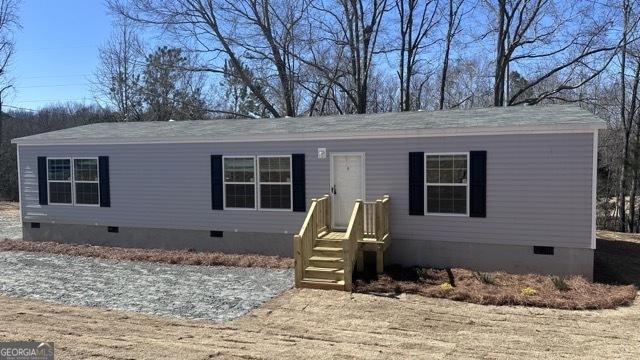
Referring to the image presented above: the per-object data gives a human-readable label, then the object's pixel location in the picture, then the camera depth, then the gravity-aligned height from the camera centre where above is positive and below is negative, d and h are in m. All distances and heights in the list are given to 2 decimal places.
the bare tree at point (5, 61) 30.14 +6.34
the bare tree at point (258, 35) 24.88 +6.38
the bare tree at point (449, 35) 26.75 +6.91
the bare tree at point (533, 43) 23.00 +5.43
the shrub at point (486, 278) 8.96 -2.14
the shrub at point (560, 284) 8.56 -2.14
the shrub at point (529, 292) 8.20 -2.17
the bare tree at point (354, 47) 25.83 +6.13
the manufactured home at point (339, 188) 9.41 -0.57
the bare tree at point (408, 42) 27.09 +6.64
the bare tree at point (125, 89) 31.59 +4.80
